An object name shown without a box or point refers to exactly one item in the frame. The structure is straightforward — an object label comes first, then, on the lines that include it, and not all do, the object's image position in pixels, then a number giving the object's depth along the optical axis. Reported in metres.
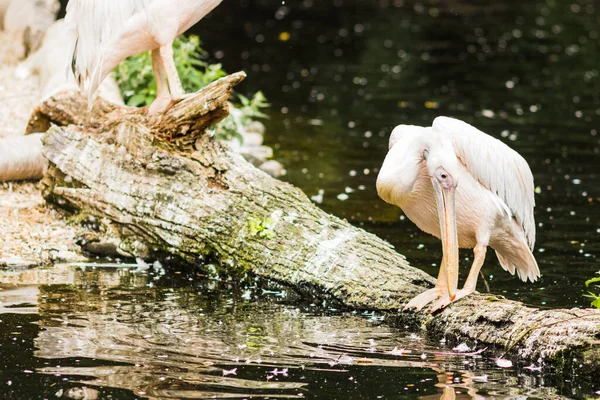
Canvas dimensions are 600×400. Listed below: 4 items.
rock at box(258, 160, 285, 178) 19.33
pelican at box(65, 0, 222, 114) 13.41
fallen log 11.54
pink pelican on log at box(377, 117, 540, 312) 10.39
